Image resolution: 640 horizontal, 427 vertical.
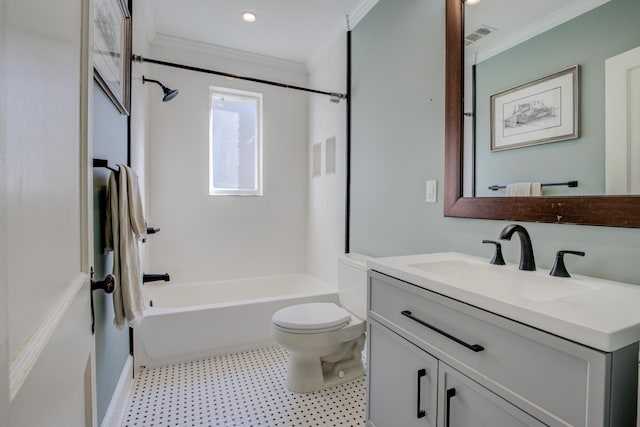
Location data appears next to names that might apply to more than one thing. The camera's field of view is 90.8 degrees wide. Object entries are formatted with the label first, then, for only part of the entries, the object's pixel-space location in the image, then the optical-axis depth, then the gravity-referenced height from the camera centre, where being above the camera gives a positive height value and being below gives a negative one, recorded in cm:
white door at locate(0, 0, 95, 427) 31 -1
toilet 169 -68
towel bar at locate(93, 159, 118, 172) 111 +16
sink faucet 112 -13
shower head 218 +80
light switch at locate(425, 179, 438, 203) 166 +10
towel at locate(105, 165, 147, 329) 129 -14
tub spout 199 -44
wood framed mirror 98 +4
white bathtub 203 -80
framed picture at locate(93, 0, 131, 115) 114 +68
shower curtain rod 197 +94
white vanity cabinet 62 -40
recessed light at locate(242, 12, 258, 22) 235 +146
